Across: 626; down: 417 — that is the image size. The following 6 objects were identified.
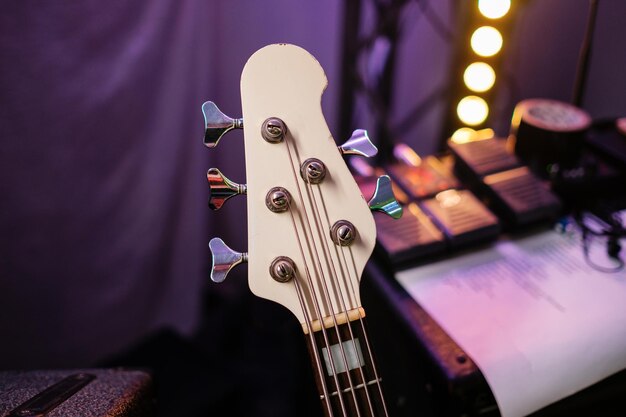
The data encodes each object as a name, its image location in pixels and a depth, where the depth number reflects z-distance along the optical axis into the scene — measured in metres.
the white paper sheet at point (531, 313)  0.61
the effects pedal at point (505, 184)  0.83
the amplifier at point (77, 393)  0.56
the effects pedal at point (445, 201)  0.79
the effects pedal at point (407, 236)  0.75
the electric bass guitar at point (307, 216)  0.54
